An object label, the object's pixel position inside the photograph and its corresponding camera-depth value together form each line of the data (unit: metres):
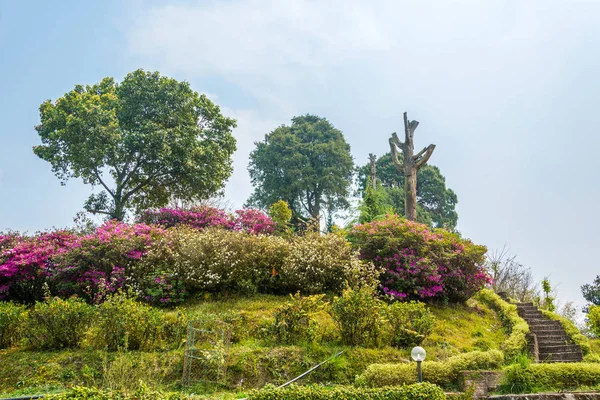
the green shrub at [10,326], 9.05
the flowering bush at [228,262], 11.84
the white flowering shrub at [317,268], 11.98
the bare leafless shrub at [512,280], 21.51
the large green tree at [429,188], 32.91
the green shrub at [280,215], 17.86
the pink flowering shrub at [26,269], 13.05
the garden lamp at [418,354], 6.73
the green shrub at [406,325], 9.17
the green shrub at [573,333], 12.07
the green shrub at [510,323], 10.47
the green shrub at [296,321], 8.68
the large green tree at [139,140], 20.06
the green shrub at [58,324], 8.58
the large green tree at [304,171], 30.66
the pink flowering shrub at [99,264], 12.16
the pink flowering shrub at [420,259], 12.38
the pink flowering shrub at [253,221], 17.45
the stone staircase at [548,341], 11.82
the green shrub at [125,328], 8.17
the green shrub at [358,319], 8.76
